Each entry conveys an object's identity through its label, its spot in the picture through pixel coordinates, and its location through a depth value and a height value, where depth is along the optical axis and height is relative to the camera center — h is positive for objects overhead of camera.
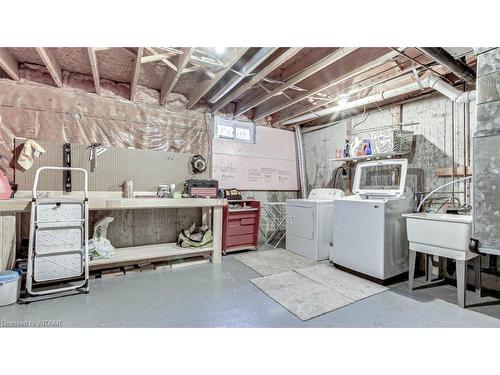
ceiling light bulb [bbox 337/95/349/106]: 3.52 +1.39
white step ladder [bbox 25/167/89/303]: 2.18 -0.60
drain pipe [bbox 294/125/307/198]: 4.88 +0.54
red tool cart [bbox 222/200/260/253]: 3.71 -0.61
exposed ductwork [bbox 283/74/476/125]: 2.48 +1.23
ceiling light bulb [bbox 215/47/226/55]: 2.38 +1.44
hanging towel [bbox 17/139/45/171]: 2.74 +0.38
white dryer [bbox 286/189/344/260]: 3.43 -0.57
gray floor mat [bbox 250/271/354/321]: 2.00 -1.04
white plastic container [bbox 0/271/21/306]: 2.01 -0.89
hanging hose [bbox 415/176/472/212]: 2.50 -0.04
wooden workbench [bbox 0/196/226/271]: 2.22 -0.52
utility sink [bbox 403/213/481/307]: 2.08 -0.47
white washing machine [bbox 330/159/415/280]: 2.55 -0.47
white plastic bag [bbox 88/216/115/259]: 2.74 -0.68
